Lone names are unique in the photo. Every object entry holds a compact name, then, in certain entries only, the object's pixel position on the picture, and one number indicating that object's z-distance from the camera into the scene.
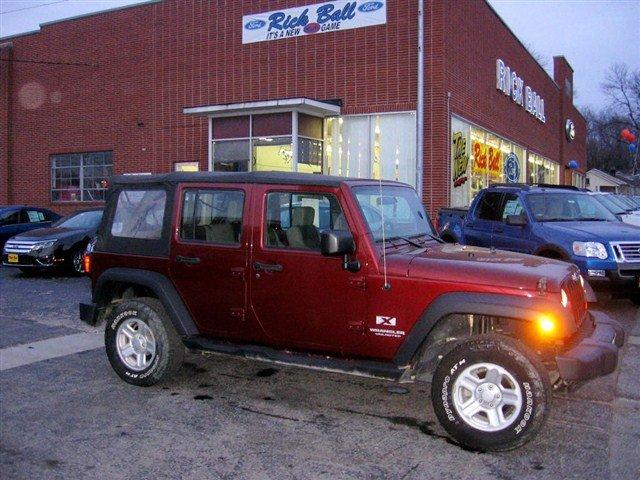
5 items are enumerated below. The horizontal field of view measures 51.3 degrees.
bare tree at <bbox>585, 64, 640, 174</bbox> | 77.69
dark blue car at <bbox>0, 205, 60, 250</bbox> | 16.34
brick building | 17.56
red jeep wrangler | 4.39
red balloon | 41.17
